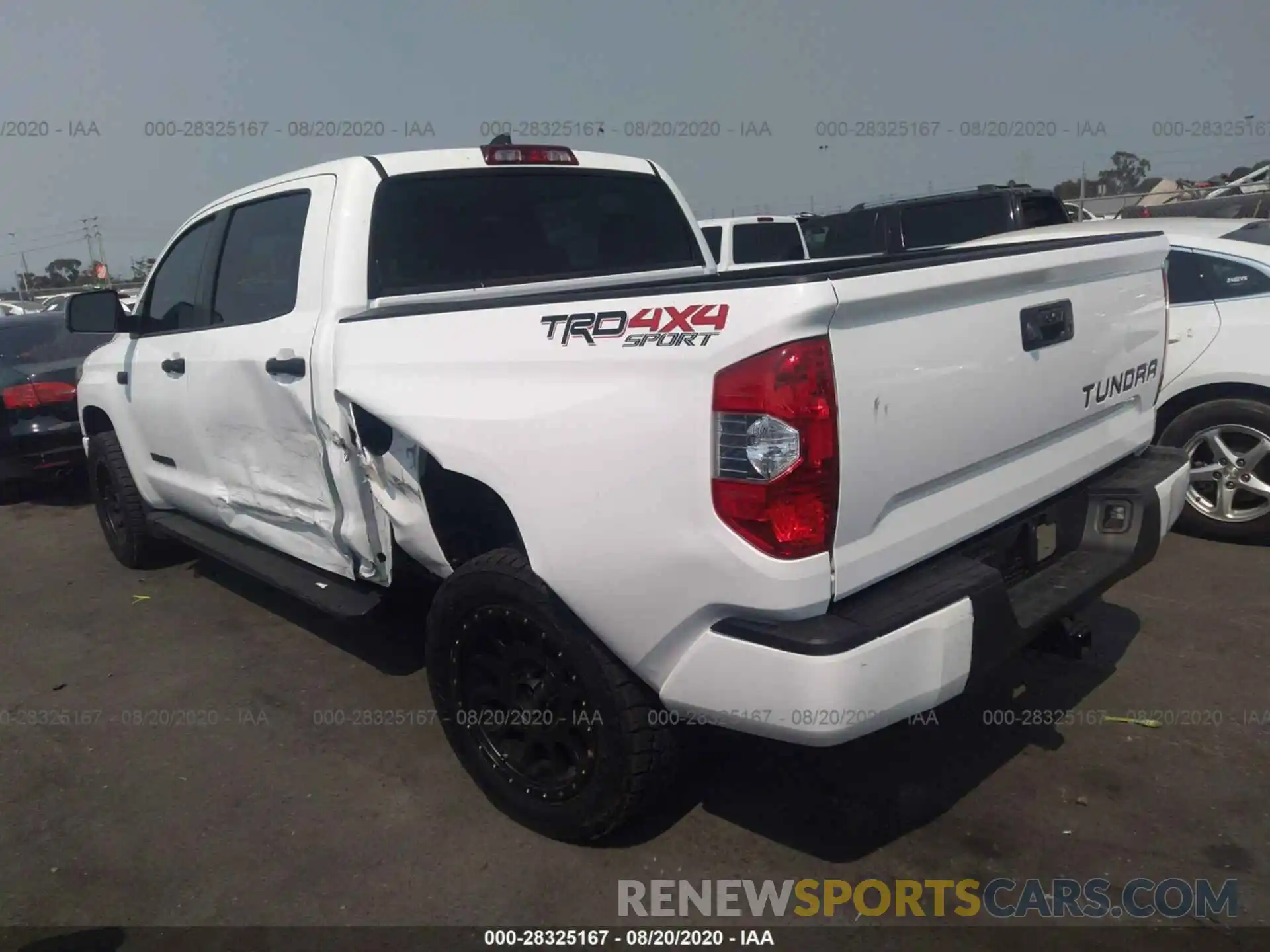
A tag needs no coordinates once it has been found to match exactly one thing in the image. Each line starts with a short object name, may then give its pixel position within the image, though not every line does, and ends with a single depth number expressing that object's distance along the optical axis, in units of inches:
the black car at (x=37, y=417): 299.0
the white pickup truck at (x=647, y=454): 84.7
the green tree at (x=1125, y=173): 1221.1
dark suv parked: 327.6
